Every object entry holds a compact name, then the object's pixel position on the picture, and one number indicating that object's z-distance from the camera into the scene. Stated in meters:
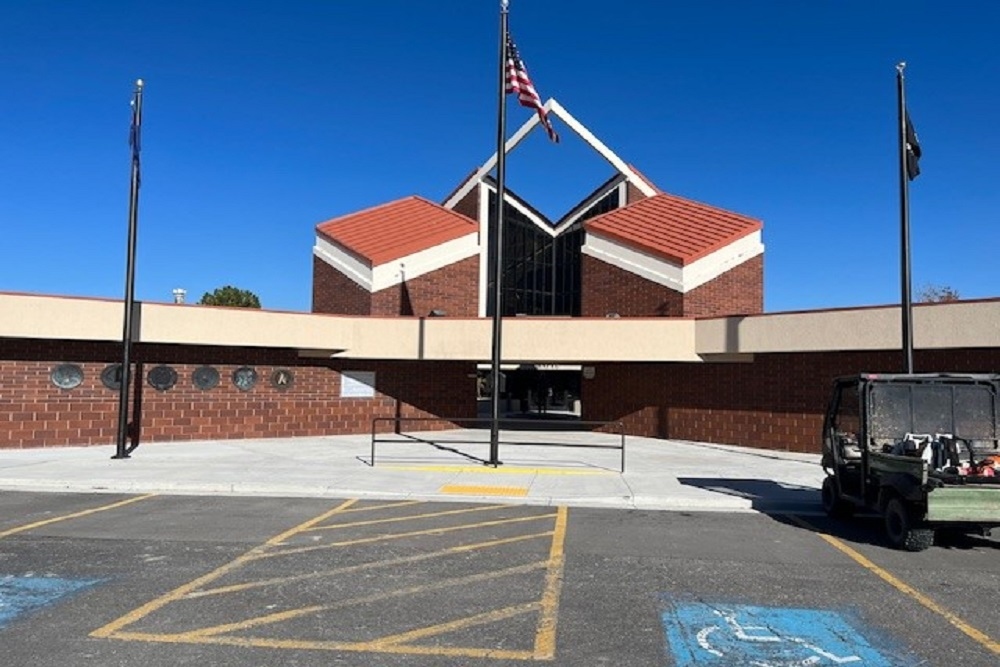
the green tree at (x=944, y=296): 49.96
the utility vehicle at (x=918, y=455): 7.48
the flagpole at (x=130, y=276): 14.59
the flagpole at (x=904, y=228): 12.49
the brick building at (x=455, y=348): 16.22
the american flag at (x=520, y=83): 14.26
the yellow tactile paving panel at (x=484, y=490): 11.30
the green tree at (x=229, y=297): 55.38
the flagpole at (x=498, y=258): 14.00
